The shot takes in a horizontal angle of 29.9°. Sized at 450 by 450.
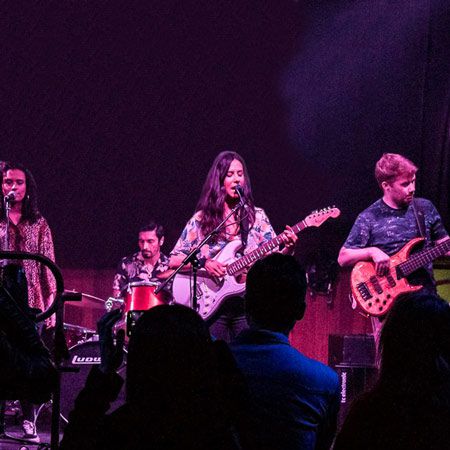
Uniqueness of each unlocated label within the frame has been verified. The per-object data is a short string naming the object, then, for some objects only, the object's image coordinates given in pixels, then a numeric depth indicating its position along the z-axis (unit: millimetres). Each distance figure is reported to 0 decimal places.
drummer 8523
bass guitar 6379
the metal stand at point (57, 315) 3086
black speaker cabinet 6750
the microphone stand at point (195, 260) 5938
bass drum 6969
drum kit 6656
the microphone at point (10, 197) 6328
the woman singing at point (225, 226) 6215
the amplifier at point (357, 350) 6867
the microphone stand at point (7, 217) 5891
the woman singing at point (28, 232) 6590
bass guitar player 6461
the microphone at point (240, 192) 6172
